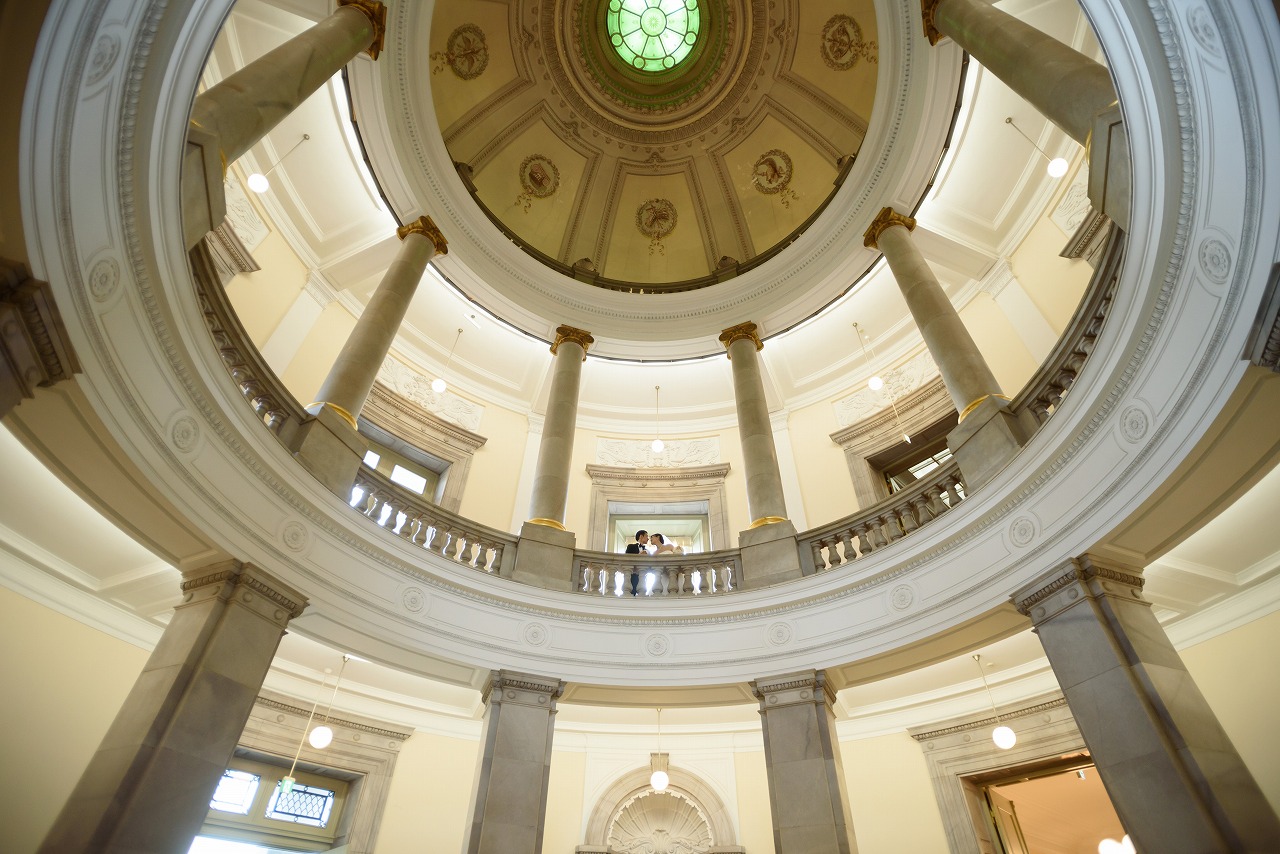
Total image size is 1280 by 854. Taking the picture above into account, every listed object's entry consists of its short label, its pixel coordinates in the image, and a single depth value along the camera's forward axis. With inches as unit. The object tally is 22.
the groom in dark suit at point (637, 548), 356.5
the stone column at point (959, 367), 278.1
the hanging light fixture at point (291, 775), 350.6
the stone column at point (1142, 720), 178.1
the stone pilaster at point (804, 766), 251.0
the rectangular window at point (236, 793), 336.5
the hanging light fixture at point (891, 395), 485.7
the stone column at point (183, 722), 177.5
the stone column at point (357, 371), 283.6
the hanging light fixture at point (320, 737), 323.1
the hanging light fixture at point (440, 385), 503.2
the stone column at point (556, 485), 343.0
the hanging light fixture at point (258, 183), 378.0
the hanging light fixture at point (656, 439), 572.7
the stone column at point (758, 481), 343.6
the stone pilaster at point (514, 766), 252.7
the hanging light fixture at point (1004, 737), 316.8
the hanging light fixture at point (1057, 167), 366.9
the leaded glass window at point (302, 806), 352.2
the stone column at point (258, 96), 208.4
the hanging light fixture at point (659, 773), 368.5
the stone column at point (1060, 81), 213.6
